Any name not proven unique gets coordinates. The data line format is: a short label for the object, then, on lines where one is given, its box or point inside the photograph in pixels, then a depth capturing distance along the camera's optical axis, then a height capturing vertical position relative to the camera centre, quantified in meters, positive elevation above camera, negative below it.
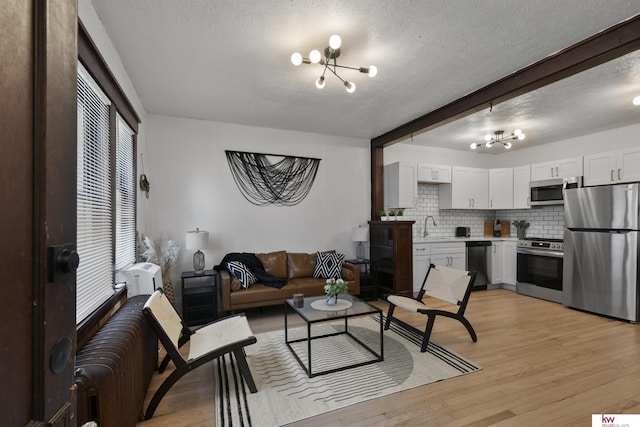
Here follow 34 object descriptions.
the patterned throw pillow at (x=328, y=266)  4.35 -0.76
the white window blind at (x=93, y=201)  1.95 +0.10
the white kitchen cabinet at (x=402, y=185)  5.16 +0.51
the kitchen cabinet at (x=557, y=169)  4.70 +0.74
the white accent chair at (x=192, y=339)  2.05 -1.00
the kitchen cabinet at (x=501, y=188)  5.68 +0.50
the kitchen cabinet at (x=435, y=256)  4.92 -0.72
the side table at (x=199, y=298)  3.68 -1.04
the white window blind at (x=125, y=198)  2.86 +0.17
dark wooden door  0.46 +0.00
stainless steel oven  4.61 -0.87
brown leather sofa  3.70 -0.94
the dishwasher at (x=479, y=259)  5.36 -0.81
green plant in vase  2.95 -0.75
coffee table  2.59 -1.09
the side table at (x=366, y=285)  4.65 -1.11
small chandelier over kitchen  4.47 +1.24
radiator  1.40 -0.82
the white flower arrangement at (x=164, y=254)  3.46 -0.50
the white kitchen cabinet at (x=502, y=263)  5.44 -0.89
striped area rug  2.09 -1.35
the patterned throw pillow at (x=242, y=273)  3.83 -0.76
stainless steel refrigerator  3.79 -0.49
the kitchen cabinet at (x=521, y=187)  5.38 +0.49
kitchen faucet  5.76 -0.25
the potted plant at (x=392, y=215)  4.96 -0.02
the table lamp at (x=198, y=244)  3.78 -0.38
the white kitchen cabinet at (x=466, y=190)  5.65 +0.46
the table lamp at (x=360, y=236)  4.84 -0.36
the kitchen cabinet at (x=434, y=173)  5.39 +0.74
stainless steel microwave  4.66 +0.41
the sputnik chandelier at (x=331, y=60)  2.22 +1.29
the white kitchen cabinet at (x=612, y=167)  4.09 +0.67
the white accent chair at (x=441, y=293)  3.00 -0.91
